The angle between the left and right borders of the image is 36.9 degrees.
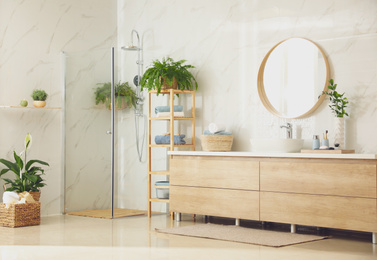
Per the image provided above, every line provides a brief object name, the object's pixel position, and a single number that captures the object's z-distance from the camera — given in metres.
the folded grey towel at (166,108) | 5.57
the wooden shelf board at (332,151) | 4.34
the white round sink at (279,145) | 4.68
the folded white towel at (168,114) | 5.55
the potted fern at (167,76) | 5.48
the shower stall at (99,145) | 5.63
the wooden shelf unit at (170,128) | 5.46
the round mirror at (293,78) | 4.88
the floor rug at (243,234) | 4.20
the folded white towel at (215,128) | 5.23
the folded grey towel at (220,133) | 5.26
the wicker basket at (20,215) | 4.94
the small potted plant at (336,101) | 4.61
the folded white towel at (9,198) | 5.00
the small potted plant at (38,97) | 5.55
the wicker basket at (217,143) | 5.17
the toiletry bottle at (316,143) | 4.63
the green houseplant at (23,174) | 5.19
